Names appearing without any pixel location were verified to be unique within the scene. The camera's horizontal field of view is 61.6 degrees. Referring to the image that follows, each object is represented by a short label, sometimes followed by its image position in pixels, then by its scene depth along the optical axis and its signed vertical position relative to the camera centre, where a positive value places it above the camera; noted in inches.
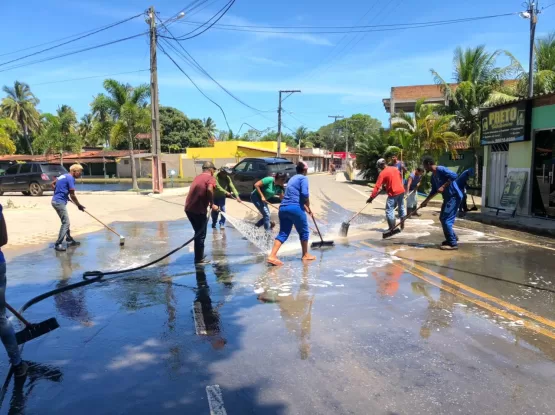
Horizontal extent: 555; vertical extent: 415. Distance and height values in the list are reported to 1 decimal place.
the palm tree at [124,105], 1032.2 +120.8
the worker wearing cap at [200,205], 282.7 -28.4
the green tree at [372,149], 1234.9 +20.6
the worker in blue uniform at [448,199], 322.3 -30.1
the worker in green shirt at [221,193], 406.6 -30.2
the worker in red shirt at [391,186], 397.4 -25.9
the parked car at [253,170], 694.5 -18.5
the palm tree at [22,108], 2208.4 +250.8
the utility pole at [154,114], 852.6 +83.1
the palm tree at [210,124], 3006.4 +221.7
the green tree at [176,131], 2230.6 +133.8
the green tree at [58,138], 1558.8 +78.0
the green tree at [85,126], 2433.6 +176.7
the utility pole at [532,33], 725.3 +190.0
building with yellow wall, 1847.9 +13.3
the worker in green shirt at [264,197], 396.3 -34.1
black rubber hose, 205.2 -62.2
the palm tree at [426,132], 941.2 +49.5
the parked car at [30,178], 837.8 -31.8
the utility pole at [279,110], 1773.1 +186.6
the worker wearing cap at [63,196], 340.5 -26.4
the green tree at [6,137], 1668.3 +86.3
